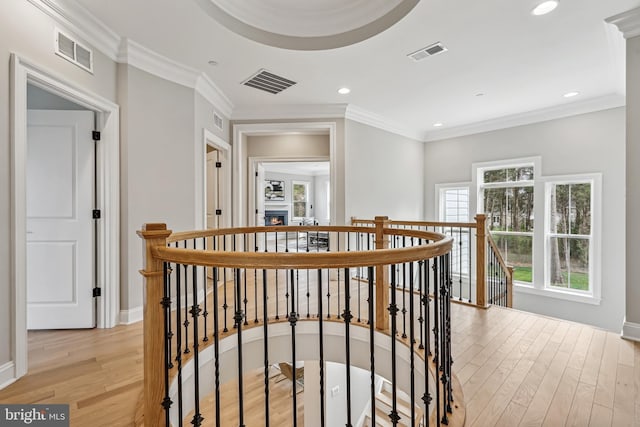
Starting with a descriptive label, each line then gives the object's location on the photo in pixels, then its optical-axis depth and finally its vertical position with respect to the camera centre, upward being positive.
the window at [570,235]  4.50 -0.35
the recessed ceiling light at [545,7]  2.29 +1.62
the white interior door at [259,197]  5.02 +0.27
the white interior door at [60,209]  2.68 +0.03
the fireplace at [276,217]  10.66 -0.18
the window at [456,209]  5.91 +0.07
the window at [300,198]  11.37 +0.55
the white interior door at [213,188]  4.48 +0.37
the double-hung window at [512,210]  5.11 +0.04
